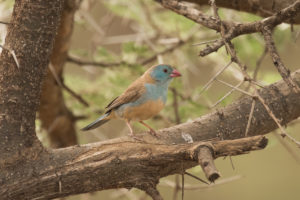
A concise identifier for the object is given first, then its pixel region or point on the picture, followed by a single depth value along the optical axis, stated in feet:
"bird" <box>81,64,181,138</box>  29.68
